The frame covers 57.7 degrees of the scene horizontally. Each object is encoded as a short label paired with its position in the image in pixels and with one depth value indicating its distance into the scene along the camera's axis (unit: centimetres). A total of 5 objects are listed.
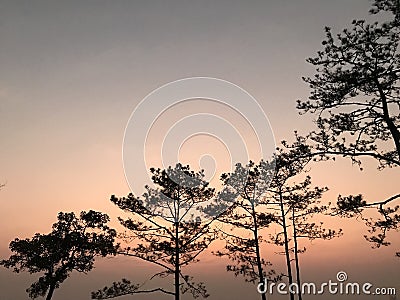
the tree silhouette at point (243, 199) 2119
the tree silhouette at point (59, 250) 2658
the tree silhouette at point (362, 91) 1132
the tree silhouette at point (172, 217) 2003
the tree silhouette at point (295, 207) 2173
